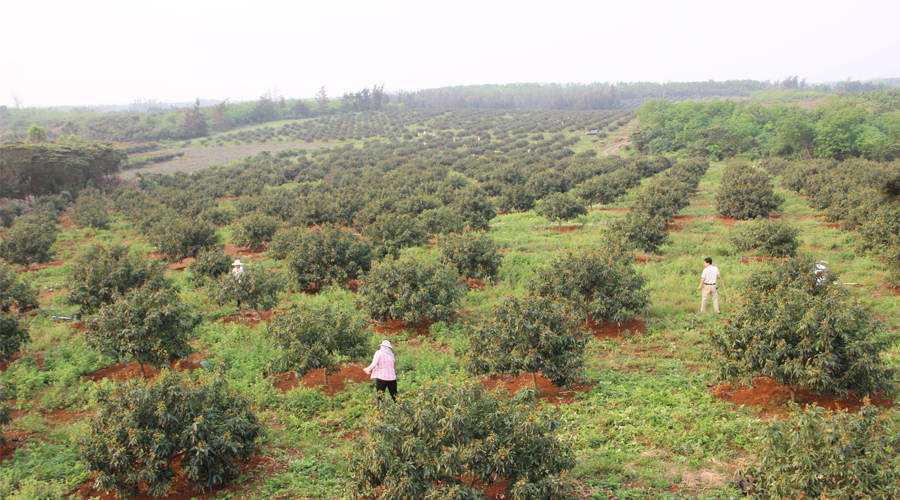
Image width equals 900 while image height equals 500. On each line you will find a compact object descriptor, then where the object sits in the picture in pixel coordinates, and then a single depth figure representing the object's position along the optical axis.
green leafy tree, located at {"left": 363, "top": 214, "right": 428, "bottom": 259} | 18.78
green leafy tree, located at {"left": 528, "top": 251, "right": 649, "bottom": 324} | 12.43
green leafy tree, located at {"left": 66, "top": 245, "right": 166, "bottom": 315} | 13.71
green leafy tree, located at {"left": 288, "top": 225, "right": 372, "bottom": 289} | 16.75
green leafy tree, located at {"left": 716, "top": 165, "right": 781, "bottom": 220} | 25.77
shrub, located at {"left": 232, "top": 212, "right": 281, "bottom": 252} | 23.50
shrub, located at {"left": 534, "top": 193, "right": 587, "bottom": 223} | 24.97
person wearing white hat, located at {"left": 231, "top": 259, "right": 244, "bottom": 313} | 13.84
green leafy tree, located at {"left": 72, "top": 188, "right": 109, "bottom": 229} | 33.38
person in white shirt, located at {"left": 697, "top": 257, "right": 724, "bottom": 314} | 13.14
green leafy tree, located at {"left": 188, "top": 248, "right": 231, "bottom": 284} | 16.92
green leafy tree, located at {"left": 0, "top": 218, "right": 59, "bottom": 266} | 22.44
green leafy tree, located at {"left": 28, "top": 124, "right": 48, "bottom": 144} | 58.03
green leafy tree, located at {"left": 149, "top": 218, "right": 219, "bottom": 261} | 20.67
